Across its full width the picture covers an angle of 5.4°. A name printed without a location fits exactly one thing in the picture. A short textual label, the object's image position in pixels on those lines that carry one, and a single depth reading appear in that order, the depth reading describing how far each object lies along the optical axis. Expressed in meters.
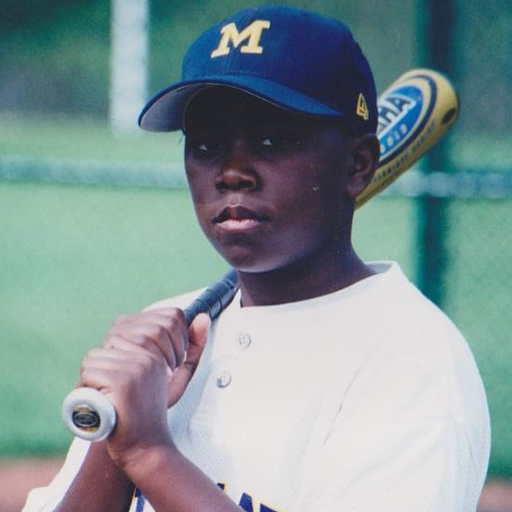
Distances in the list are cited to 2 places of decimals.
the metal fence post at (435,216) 6.71
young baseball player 4.46
